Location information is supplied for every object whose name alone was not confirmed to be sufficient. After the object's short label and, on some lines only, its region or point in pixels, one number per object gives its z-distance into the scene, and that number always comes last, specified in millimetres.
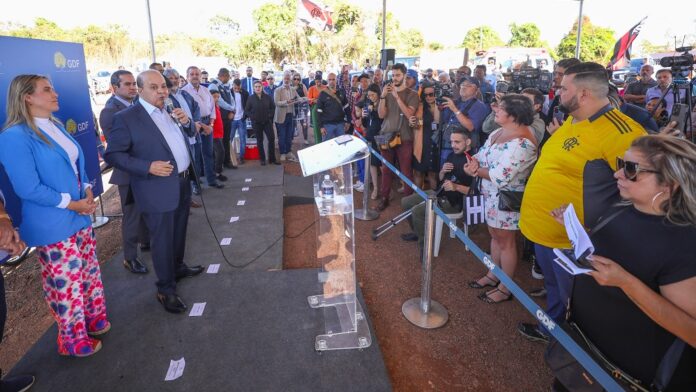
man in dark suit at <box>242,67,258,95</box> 12266
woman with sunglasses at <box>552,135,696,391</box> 1326
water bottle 2644
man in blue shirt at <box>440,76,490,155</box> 4594
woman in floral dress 2939
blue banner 3311
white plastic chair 4086
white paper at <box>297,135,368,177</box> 2316
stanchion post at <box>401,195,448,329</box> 2914
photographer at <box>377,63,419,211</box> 5246
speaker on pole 9094
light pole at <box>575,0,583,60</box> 10939
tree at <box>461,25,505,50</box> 58719
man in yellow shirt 2125
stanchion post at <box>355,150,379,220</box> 5364
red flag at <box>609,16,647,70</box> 8383
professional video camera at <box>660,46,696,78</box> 4207
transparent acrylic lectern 2467
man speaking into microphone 2752
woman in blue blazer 2166
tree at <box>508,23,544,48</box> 53853
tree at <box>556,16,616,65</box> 38438
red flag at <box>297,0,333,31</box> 11648
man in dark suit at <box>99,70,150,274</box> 3666
